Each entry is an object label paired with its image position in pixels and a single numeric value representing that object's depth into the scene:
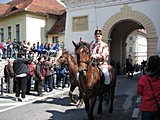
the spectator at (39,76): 10.52
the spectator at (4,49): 18.73
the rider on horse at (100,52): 6.39
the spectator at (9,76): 11.42
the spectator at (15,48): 18.83
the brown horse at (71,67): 8.59
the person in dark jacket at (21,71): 9.09
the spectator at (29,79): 11.24
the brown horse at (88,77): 5.60
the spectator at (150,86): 3.88
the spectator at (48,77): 11.64
